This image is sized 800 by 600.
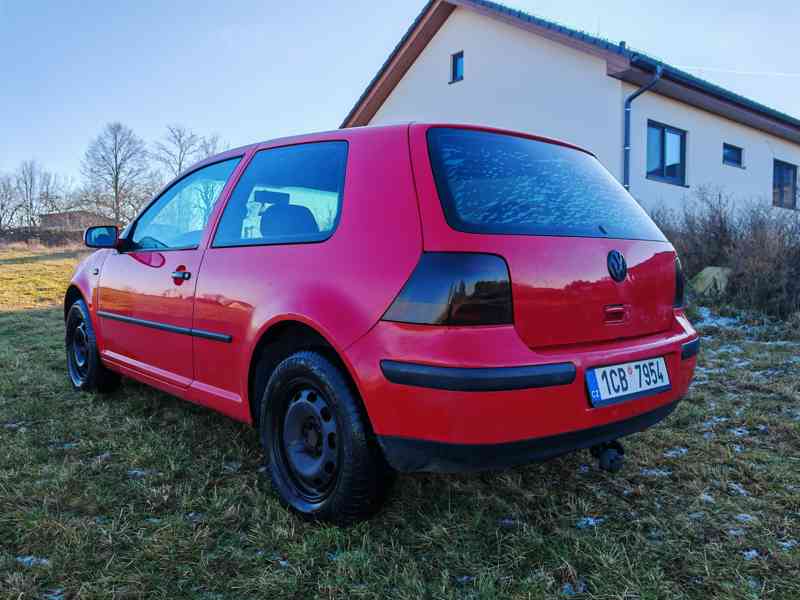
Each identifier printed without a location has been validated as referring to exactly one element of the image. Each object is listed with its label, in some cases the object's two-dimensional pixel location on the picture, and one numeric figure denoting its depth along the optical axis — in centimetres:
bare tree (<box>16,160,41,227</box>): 3772
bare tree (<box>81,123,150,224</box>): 3791
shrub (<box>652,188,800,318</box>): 609
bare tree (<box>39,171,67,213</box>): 3766
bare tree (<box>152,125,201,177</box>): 4094
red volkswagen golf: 177
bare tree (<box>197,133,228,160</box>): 4088
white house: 1109
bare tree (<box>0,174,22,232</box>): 3719
